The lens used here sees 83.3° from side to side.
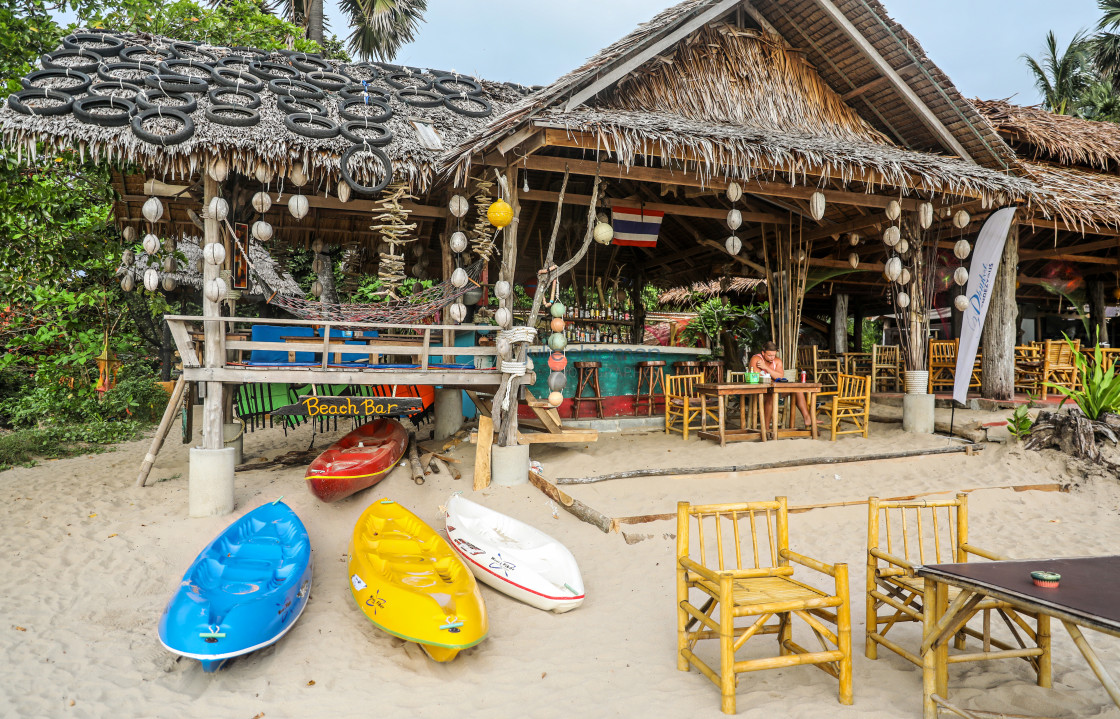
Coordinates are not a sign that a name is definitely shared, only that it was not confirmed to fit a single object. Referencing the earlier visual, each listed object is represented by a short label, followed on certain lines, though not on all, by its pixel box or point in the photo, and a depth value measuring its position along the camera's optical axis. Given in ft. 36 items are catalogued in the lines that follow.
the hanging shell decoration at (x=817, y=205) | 23.06
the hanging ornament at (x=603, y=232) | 23.32
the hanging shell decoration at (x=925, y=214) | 25.10
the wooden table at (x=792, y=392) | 25.17
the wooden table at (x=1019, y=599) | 7.39
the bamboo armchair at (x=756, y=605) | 9.54
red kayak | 20.18
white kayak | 14.66
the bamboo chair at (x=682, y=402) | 26.40
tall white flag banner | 25.30
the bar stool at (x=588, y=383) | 29.89
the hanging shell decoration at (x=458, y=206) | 22.50
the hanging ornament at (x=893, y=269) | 25.38
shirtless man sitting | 25.90
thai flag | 28.19
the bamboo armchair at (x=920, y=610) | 9.98
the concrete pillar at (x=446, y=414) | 28.14
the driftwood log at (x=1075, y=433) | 21.95
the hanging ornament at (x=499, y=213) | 20.70
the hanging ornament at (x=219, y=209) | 20.26
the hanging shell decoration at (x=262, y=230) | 21.74
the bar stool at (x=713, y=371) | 31.76
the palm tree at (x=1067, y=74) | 65.51
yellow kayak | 12.57
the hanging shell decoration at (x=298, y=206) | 21.12
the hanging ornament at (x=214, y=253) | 20.08
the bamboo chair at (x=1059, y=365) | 28.86
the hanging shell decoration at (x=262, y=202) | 22.17
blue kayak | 12.26
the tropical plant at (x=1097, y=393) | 22.49
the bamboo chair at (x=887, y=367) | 37.26
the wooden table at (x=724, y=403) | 24.48
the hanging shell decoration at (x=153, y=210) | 20.04
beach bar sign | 21.03
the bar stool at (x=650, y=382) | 31.53
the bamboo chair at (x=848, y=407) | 25.41
